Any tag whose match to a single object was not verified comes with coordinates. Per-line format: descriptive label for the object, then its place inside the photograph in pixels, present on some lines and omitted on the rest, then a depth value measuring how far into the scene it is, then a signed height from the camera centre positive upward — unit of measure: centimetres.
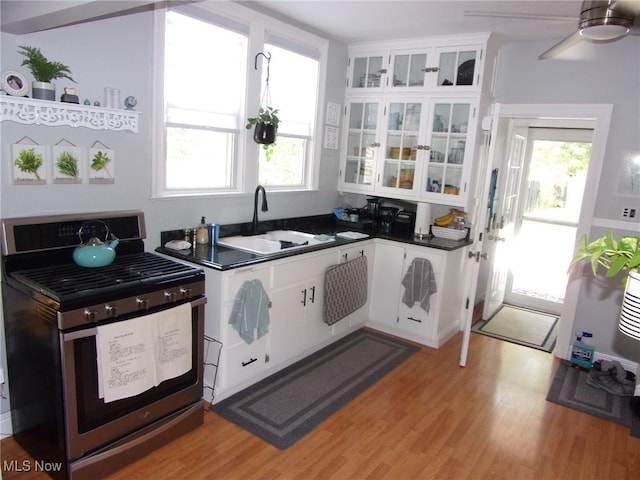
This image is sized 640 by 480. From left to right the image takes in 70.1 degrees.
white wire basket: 402 -54
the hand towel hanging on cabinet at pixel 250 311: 271 -92
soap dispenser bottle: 308 -54
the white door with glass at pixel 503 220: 444 -45
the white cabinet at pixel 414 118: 377 +44
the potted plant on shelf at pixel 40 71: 213 +34
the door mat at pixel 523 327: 422 -147
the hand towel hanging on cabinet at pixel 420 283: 374 -93
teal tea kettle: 230 -53
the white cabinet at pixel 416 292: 375 -104
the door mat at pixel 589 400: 301 -152
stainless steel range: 196 -91
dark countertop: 275 -60
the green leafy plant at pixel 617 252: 137 -21
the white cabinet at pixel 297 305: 307 -101
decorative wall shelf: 204 +15
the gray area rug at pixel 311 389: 266 -150
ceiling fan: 184 +68
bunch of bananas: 413 -42
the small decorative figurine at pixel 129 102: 259 +26
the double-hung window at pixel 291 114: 364 +39
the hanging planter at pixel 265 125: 336 +25
